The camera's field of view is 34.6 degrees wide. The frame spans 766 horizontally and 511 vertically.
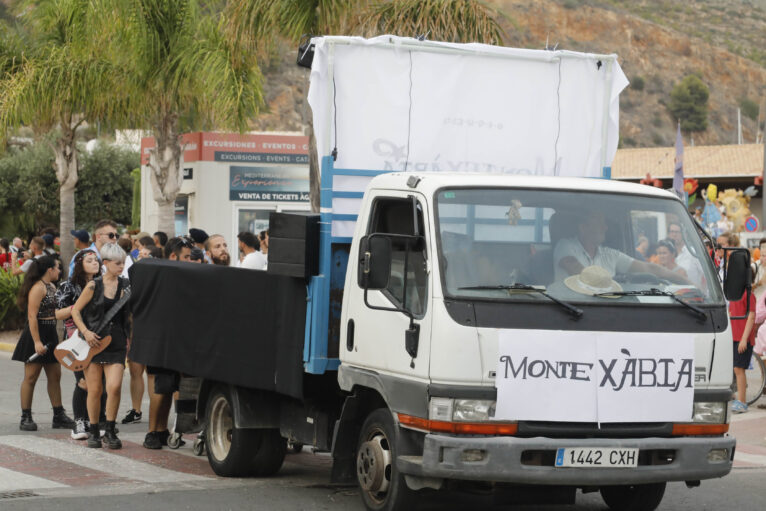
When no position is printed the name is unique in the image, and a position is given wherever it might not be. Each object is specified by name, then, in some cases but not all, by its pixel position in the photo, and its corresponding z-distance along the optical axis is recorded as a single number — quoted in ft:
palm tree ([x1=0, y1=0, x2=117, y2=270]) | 69.21
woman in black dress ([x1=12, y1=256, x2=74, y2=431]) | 37.83
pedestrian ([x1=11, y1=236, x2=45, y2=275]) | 60.80
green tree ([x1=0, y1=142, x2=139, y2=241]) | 153.38
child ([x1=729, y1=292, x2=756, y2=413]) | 44.08
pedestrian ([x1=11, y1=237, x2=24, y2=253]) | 98.12
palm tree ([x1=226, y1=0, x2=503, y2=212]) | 53.31
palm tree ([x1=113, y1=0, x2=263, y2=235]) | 63.52
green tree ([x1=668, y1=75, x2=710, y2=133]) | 345.51
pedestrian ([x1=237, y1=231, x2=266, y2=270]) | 36.82
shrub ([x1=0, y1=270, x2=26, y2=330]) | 71.51
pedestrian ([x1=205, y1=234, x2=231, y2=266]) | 37.76
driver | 23.36
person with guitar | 34.60
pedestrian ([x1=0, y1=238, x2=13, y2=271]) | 88.74
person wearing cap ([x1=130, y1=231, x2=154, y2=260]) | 48.78
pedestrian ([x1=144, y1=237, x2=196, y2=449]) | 34.12
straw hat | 23.00
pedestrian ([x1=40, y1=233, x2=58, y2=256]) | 63.55
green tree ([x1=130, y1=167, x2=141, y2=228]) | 130.21
